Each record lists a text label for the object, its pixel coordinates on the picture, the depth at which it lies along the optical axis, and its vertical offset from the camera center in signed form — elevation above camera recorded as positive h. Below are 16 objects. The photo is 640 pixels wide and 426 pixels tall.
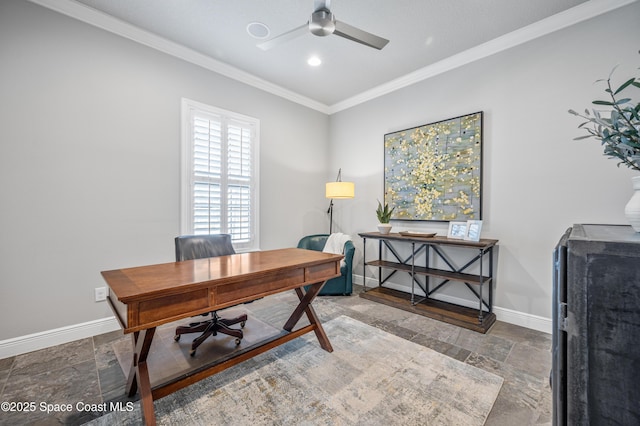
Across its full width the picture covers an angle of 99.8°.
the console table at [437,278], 2.84 -0.72
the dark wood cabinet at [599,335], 0.65 -0.31
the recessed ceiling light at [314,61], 3.29 +1.88
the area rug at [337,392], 1.59 -1.21
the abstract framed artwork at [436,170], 3.13 +0.54
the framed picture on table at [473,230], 2.91 -0.18
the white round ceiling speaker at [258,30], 2.70 +1.87
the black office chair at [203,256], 2.42 -0.43
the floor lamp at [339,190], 3.86 +0.31
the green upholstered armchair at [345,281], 3.73 -0.96
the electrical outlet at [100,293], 2.64 -0.83
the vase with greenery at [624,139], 0.95 +0.28
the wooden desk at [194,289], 1.34 -0.46
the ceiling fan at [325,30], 1.95 +1.38
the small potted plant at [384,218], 3.66 -0.08
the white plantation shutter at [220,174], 3.22 +0.48
